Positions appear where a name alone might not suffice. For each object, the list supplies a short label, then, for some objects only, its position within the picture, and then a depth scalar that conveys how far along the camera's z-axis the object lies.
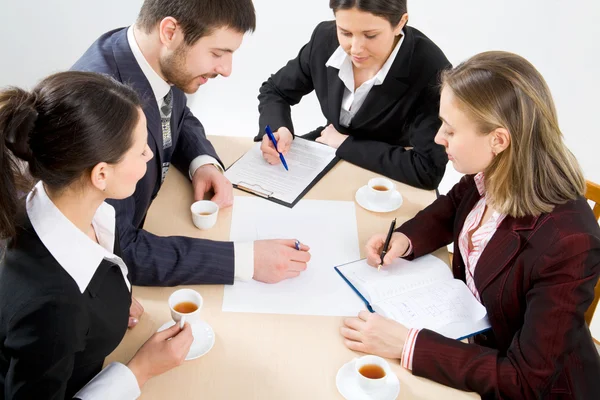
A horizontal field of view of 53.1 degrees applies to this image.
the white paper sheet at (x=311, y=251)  1.47
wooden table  1.25
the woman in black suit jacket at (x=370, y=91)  1.99
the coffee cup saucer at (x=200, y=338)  1.32
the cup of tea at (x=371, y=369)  1.24
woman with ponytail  1.08
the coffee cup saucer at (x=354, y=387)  1.24
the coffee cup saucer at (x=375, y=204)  1.86
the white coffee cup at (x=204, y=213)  1.70
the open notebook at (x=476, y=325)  1.45
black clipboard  1.86
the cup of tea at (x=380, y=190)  1.85
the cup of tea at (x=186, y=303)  1.33
